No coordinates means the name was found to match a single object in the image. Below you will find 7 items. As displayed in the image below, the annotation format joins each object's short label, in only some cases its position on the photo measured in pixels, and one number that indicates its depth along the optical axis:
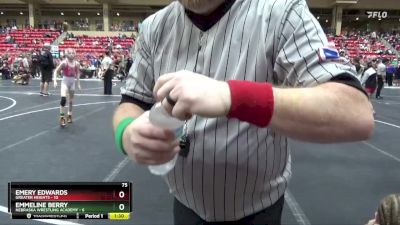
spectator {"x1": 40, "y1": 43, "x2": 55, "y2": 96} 14.53
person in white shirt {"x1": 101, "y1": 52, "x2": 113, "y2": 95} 15.43
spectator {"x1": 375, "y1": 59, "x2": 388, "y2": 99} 17.33
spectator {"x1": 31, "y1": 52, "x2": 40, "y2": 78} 25.08
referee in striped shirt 0.93
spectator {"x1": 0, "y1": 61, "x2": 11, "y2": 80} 25.41
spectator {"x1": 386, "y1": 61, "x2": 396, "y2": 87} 26.33
